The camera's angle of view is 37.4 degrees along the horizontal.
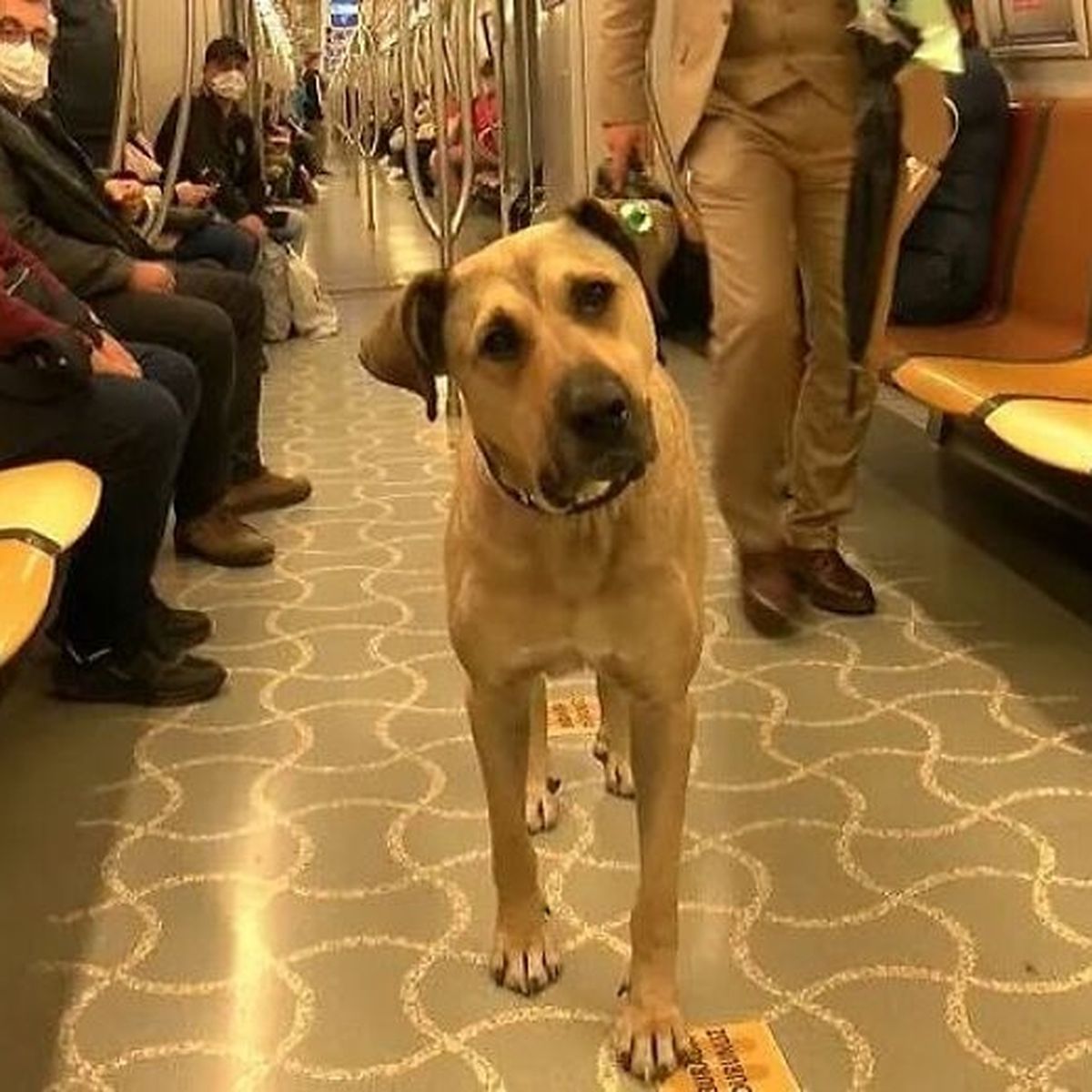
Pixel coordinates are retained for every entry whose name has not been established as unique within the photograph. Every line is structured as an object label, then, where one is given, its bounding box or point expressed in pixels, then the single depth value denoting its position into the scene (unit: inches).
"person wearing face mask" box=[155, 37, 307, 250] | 244.5
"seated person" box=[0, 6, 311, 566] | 124.3
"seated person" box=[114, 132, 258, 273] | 199.5
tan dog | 64.4
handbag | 270.7
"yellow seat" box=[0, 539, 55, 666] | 70.7
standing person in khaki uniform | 110.5
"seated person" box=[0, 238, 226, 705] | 97.9
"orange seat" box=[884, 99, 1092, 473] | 123.3
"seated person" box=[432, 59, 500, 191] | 279.9
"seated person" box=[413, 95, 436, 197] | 300.7
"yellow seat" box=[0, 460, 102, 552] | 83.7
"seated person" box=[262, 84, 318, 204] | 362.0
